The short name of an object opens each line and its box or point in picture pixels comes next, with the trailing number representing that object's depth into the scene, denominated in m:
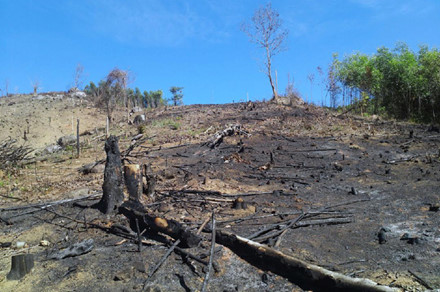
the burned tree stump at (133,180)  5.78
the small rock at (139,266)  3.68
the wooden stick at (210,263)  3.30
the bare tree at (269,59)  20.26
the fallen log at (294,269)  2.98
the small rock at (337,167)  8.94
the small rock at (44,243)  4.62
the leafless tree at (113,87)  22.33
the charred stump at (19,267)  3.78
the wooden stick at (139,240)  4.16
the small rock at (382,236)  4.29
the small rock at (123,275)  3.55
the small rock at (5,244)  4.67
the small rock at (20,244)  4.62
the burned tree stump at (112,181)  5.41
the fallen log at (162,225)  4.16
